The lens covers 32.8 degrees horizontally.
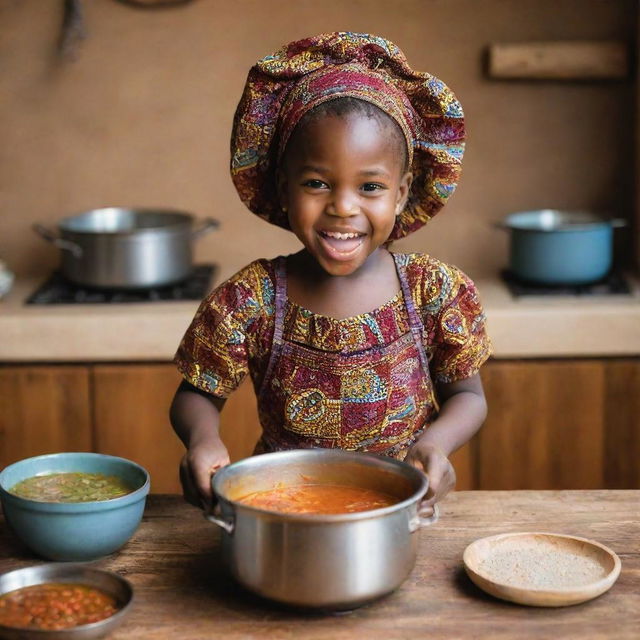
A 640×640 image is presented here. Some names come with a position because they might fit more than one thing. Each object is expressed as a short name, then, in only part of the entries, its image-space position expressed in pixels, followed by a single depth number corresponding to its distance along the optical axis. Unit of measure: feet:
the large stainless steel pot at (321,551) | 3.84
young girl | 5.08
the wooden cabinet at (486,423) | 9.49
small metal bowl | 3.93
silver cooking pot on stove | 9.65
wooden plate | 4.15
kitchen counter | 9.29
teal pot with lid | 9.73
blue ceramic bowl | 4.48
